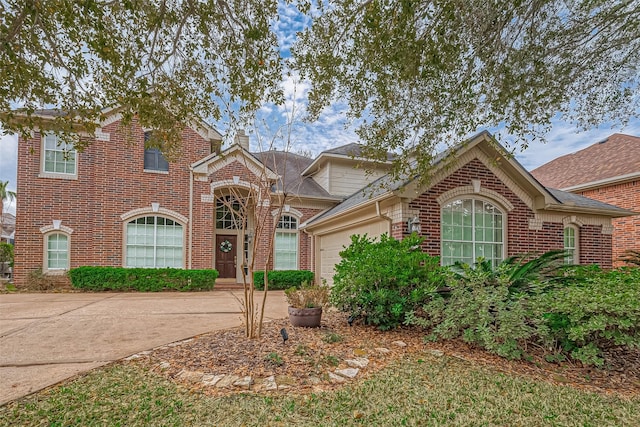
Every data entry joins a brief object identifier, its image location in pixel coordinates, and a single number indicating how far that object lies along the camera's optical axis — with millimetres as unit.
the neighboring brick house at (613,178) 13070
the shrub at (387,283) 5605
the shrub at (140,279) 11922
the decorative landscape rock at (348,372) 3998
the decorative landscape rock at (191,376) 3755
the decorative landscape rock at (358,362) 4285
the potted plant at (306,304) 5887
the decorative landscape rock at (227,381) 3636
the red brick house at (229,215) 9125
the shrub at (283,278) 13203
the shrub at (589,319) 4035
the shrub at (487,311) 4430
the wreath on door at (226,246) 15915
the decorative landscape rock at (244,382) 3623
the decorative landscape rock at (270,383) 3621
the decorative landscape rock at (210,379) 3667
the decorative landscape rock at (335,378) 3836
